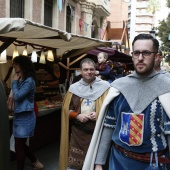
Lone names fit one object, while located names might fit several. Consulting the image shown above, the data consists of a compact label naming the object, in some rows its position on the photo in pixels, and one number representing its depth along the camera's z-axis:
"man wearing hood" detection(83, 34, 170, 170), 1.67
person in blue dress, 3.23
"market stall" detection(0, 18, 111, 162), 3.22
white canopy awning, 2.73
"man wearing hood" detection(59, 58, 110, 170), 2.93
